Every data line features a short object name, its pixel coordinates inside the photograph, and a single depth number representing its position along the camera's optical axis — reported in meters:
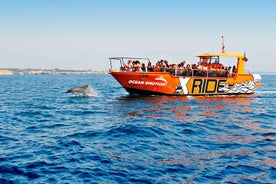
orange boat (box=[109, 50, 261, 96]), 25.39
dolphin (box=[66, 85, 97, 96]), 29.53
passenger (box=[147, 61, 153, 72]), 25.75
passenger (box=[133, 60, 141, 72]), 25.59
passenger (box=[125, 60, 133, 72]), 25.70
